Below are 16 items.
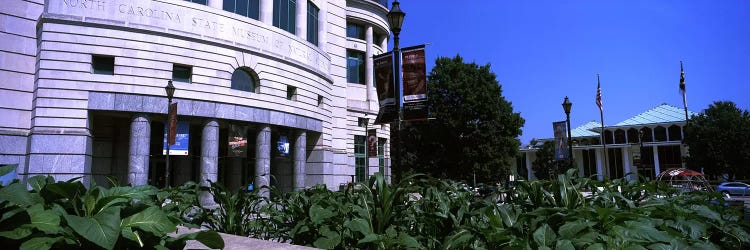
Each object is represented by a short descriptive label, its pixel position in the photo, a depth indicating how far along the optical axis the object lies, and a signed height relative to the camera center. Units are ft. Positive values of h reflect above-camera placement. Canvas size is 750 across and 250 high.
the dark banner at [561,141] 83.56 +3.65
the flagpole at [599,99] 124.64 +16.65
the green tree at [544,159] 276.00 +1.07
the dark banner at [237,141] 83.30 +4.06
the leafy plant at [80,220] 8.25 -1.05
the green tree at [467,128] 134.41 +10.05
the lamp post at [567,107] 85.87 +9.97
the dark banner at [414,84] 41.14 +7.00
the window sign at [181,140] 74.54 +3.85
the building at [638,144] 240.53 +8.32
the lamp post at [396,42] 40.65 +10.75
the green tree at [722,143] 173.06 +6.30
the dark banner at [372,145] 120.16 +4.47
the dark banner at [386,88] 41.29 +6.74
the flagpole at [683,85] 153.48 +24.73
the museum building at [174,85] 65.98 +12.43
